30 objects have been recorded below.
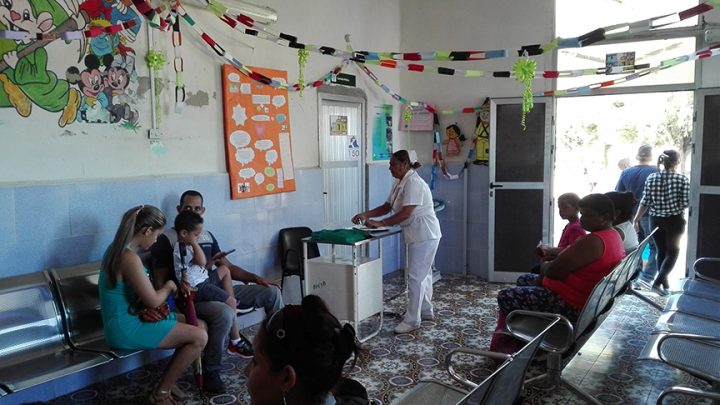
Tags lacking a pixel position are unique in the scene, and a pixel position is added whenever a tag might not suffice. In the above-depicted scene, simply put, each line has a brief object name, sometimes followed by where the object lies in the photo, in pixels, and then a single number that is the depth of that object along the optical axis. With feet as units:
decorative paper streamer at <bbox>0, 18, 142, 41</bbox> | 8.40
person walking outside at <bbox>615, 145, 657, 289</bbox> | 19.01
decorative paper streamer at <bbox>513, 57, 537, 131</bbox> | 14.65
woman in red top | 10.20
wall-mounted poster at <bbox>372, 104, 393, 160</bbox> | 20.04
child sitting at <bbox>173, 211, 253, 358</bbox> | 10.73
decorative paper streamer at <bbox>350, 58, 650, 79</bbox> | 16.16
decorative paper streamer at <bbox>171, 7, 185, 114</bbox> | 12.26
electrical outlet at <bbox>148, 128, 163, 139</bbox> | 11.99
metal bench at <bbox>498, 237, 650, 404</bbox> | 9.28
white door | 17.57
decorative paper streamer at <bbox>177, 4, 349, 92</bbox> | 12.13
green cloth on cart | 12.86
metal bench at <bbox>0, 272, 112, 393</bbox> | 8.63
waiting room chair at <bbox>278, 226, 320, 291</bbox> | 15.07
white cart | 13.11
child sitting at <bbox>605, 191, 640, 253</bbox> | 12.97
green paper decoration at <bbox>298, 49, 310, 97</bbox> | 14.47
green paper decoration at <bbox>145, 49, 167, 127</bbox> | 11.80
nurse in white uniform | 14.10
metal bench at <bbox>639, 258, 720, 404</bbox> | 8.24
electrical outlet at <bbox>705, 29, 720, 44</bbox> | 16.61
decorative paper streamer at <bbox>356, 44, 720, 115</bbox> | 14.98
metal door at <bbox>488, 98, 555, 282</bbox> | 19.06
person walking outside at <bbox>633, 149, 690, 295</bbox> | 17.42
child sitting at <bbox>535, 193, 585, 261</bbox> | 12.92
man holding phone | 10.71
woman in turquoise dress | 9.18
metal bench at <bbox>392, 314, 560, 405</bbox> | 5.42
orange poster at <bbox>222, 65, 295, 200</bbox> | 13.89
